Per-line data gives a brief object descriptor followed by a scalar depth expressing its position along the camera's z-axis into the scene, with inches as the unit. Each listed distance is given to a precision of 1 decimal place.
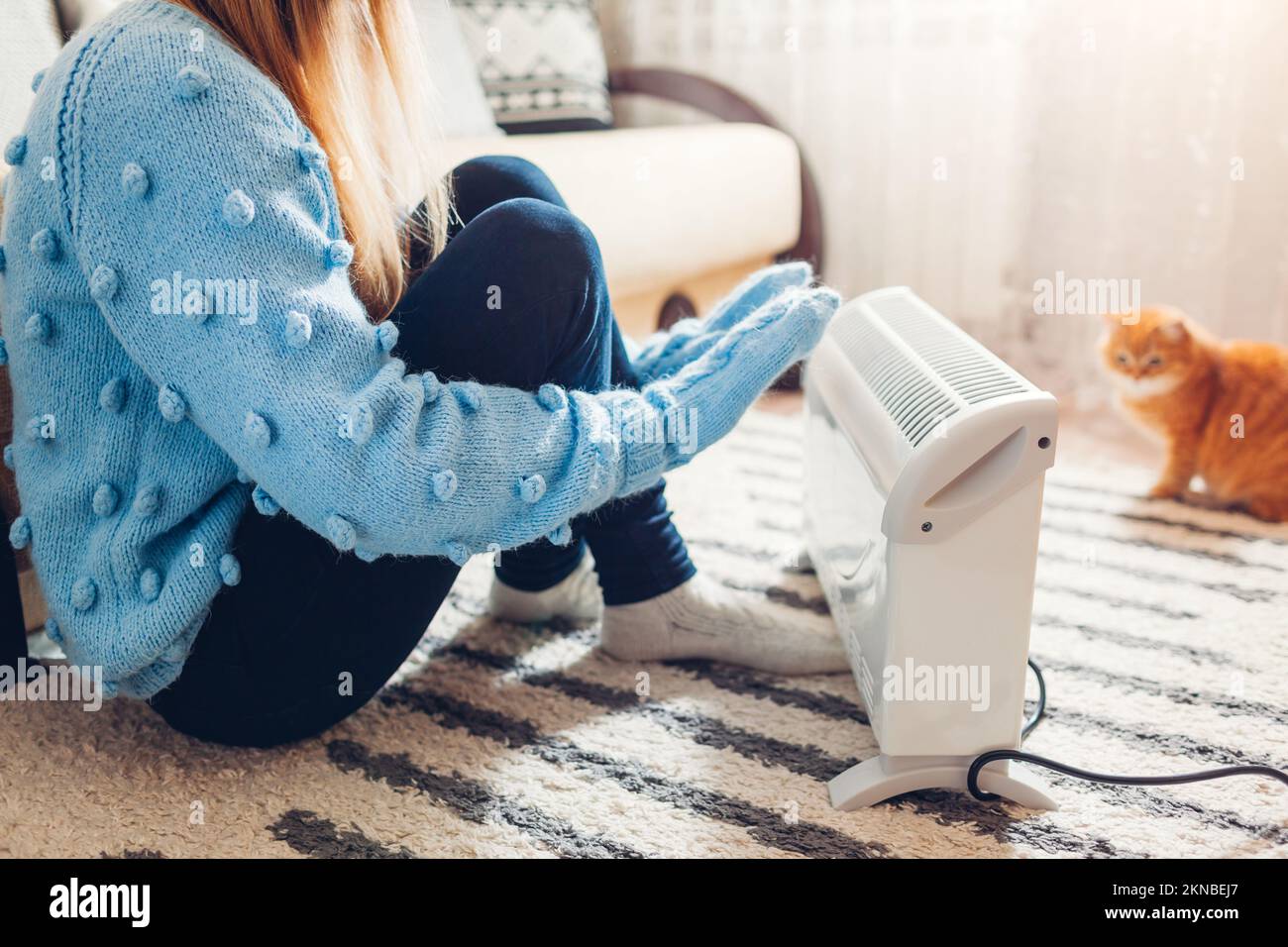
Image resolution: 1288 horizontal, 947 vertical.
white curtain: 67.0
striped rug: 28.6
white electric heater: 26.5
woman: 22.5
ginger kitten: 49.9
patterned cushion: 71.4
